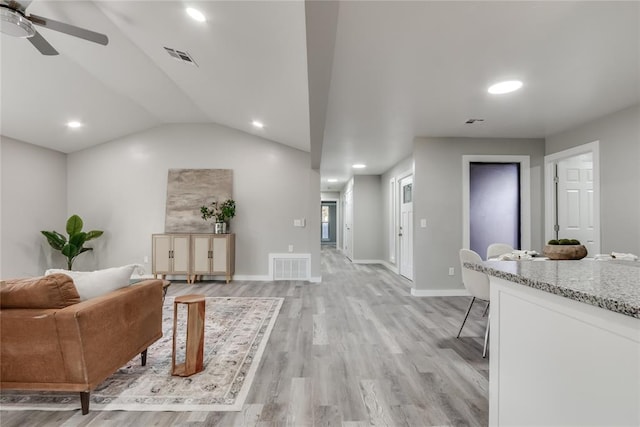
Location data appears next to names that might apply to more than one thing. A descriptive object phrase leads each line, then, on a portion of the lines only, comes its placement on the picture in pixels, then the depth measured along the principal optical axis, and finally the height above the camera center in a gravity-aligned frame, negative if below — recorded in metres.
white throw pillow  1.89 -0.39
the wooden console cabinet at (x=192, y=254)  5.31 -0.60
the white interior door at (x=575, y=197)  4.07 +0.29
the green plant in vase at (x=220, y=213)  5.44 +0.11
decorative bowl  1.68 -0.18
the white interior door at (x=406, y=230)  5.70 -0.21
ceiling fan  2.03 +1.40
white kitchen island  0.76 -0.38
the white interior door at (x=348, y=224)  8.60 -0.17
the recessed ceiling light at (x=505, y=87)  2.61 +1.14
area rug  1.83 -1.09
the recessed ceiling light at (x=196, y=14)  2.42 +1.62
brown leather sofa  1.64 -0.63
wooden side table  2.13 -0.82
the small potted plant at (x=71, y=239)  5.19 -0.33
